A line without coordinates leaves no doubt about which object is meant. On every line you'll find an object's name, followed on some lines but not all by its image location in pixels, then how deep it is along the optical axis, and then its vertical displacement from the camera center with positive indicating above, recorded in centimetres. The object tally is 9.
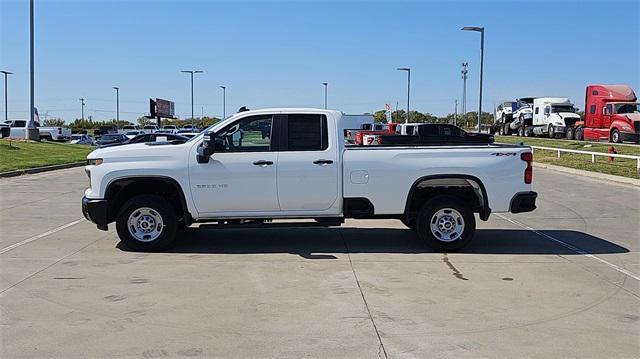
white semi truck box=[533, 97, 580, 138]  4566 +189
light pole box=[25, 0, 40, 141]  3359 +352
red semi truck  3522 +163
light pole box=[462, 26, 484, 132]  3669 +578
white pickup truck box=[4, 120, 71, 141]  5175 +16
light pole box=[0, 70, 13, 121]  7386 +460
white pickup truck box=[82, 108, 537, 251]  890 -57
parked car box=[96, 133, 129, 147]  3710 -21
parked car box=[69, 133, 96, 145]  5212 -47
